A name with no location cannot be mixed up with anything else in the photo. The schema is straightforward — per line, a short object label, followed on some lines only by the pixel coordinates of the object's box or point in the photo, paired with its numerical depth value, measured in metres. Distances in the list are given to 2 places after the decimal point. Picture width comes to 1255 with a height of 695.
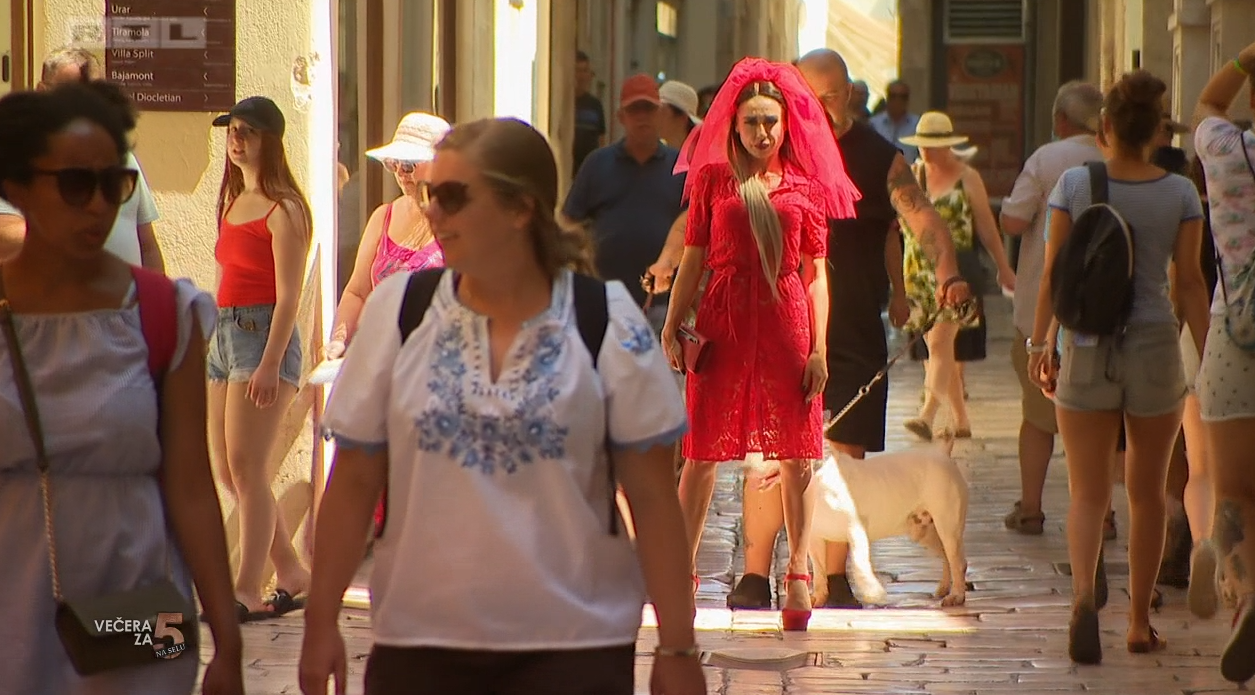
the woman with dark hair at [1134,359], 13.14
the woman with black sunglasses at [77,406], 6.55
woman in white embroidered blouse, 6.55
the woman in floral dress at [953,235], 23.47
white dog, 15.73
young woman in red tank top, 14.55
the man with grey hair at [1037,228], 18.86
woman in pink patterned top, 14.31
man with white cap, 23.27
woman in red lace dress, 14.42
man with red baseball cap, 20.27
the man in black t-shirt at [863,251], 16.78
